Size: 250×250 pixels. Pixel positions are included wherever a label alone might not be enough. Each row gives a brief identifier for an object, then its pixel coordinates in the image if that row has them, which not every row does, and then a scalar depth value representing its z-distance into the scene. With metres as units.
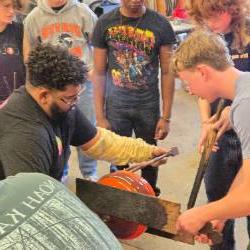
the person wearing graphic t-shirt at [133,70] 2.39
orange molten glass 1.77
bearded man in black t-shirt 1.48
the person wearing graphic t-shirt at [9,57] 2.54
